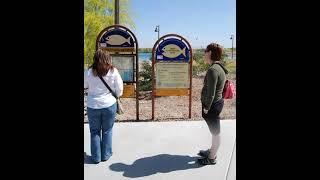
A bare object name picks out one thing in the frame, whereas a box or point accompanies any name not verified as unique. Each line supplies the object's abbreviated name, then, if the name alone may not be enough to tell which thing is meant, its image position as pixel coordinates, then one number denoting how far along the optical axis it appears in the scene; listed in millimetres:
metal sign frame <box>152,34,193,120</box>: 5519
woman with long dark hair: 3332
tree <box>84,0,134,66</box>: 9672
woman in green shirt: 3134
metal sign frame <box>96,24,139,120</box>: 5406
